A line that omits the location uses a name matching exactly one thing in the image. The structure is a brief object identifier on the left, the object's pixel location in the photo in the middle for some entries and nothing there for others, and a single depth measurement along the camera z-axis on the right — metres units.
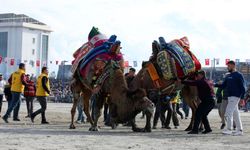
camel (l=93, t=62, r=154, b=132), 16.34
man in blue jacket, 17.33
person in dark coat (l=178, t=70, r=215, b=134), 17.64
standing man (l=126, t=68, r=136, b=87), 19.35
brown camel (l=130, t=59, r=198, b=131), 18.56
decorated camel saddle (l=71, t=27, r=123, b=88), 17.89
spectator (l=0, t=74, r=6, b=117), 24.17
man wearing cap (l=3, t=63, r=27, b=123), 21.92
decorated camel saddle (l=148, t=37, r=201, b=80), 18.39
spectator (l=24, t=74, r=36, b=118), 24.91
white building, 120.75
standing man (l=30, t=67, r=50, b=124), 21.81
